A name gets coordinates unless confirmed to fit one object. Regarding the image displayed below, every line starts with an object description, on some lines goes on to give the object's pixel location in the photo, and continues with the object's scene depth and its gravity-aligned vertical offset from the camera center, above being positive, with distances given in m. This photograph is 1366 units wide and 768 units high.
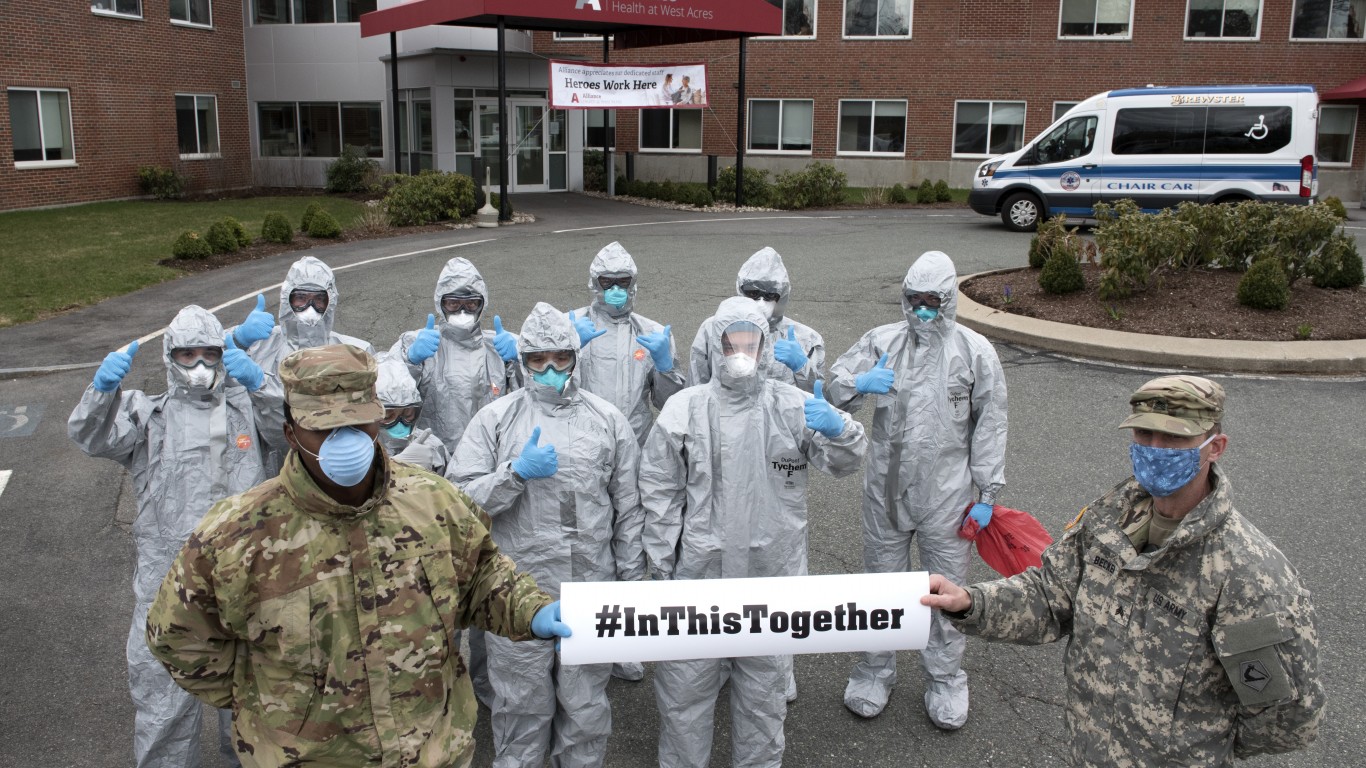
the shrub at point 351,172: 28.28 -0.21
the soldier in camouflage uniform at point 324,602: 2.74 -1.14
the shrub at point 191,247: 16.66 -1.32
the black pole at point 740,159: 23.70 +0.25
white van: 18.75 +0.43
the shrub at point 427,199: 20.70 -0.65
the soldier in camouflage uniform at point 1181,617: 2.75 -1.18
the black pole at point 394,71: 25.36 +2.23
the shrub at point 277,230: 18.17 -1.13
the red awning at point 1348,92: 26.25 +2.11
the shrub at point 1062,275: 12.62 -1.18
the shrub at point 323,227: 19.03 -1.11
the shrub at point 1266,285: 11.52 -1.15
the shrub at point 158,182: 25.67 -0.49
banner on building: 23.06 +1.78
